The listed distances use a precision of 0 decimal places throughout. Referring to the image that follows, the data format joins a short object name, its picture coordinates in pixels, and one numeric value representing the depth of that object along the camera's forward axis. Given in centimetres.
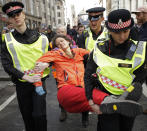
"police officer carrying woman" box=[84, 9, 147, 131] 179
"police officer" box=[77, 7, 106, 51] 342
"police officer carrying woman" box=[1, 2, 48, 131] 255
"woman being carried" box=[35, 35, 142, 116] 177
